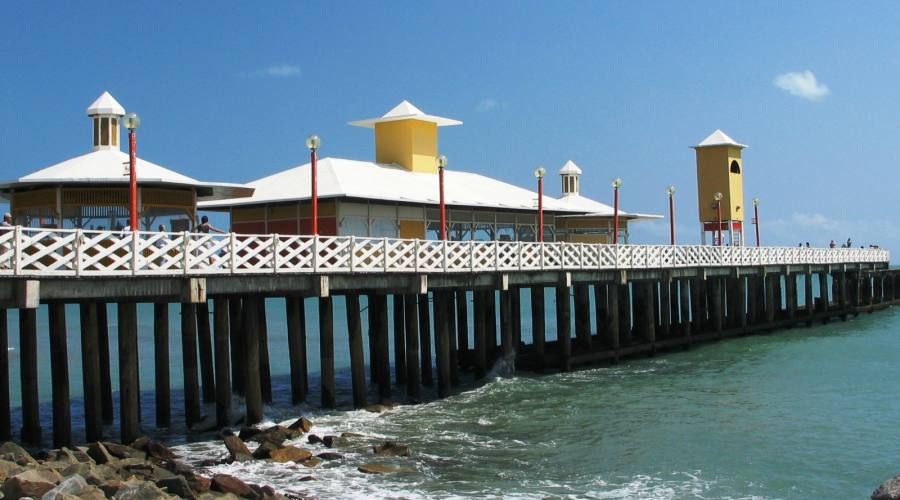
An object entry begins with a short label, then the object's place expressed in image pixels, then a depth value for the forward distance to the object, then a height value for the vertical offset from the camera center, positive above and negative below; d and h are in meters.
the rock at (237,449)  17.17 -3.09
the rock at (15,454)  15.08 -2.69
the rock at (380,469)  16.42 -3.35
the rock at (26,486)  12.37 -2.59
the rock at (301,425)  19.52 -3.04
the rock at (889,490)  12.48 -3.05
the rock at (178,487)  13.65 -2.95
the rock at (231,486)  14.04 -3.04
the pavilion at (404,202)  27.30 +1.98
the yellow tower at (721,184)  42.97 +3.32
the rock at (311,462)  16.95 -3.31
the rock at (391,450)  17.77 -3.27
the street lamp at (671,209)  36.81 +1.93
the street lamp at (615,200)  31.78 +2.03
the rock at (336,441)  18.33 -3.21
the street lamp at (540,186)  28.48 +2.30
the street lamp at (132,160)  17.36 +2.11
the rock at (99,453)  15.68 -2.81
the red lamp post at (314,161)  21.27 +2.44
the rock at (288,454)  17.19 -3.21
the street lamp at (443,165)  24.98 +2.64
